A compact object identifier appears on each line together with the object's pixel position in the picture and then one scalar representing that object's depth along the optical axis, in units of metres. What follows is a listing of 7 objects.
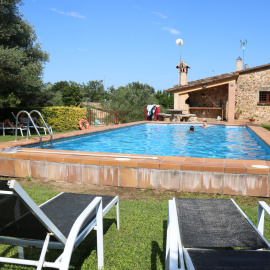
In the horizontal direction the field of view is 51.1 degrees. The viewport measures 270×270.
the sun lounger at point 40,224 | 1.72
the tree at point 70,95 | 50.75
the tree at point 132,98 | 27.63
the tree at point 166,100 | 39.81
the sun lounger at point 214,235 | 1.67
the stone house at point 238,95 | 21.30
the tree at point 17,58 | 12.15
